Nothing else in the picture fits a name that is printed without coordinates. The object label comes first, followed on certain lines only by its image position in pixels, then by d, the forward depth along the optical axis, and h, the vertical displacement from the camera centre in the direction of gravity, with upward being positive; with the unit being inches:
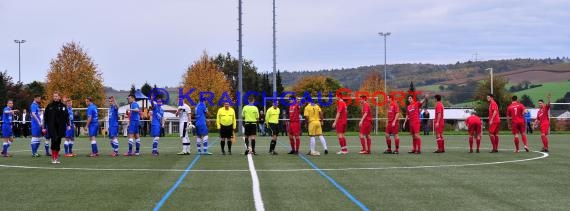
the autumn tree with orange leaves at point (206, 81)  3115.2 +233.8
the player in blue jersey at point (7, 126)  872.9 +9.4
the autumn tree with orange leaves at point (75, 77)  2519.7 +203.0
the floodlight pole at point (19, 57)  3186.0 +347.1
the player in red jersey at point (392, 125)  871.7 +8.7
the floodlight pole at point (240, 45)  1713.8 +214.9
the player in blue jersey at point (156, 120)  877.8 +16.4
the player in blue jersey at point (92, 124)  863.7 +11.3
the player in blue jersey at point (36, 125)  813.7 +10.0
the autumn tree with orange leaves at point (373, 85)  4457.2 +303.2
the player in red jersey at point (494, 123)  887.1 +10.9
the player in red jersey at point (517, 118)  894.4 +17.3
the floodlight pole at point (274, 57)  2166.6 +236.9
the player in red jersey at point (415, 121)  868.0 +13.6
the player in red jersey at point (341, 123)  869.8 +11.5
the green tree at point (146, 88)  5017.2 +324.3
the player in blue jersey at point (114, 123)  863.1 +12.4
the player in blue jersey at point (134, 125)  852.6 +9.8
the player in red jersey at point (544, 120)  898.7 +15.3
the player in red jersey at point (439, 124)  875.4 +9.7
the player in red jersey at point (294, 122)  872.3 +12.9
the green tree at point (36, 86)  3846.2 +267.7
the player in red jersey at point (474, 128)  887.1 +4.7
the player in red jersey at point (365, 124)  876.6 +10.2
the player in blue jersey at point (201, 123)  868.6 +12.1
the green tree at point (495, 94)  3245.6 +186.0
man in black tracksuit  737.6 +13.3
